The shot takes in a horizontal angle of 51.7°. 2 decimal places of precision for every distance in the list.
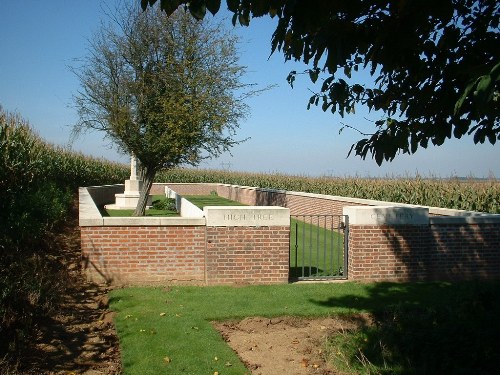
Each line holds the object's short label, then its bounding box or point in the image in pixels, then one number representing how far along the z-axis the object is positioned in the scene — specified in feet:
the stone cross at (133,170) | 78.89
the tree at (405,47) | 10.48
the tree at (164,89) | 52.47
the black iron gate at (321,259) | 29.45
